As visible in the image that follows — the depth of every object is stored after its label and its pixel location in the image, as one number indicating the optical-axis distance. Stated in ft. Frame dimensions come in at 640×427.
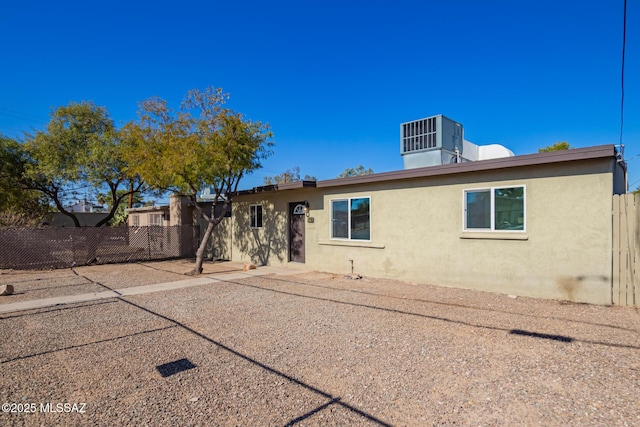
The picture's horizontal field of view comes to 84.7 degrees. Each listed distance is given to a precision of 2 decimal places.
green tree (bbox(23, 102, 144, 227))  44.39
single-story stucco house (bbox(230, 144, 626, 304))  20.92
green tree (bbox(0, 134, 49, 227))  47.34
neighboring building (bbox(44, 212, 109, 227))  103.30
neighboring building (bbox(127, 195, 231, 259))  49.03
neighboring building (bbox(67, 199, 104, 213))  115.57
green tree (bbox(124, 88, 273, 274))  32.12
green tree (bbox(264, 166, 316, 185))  135.03
